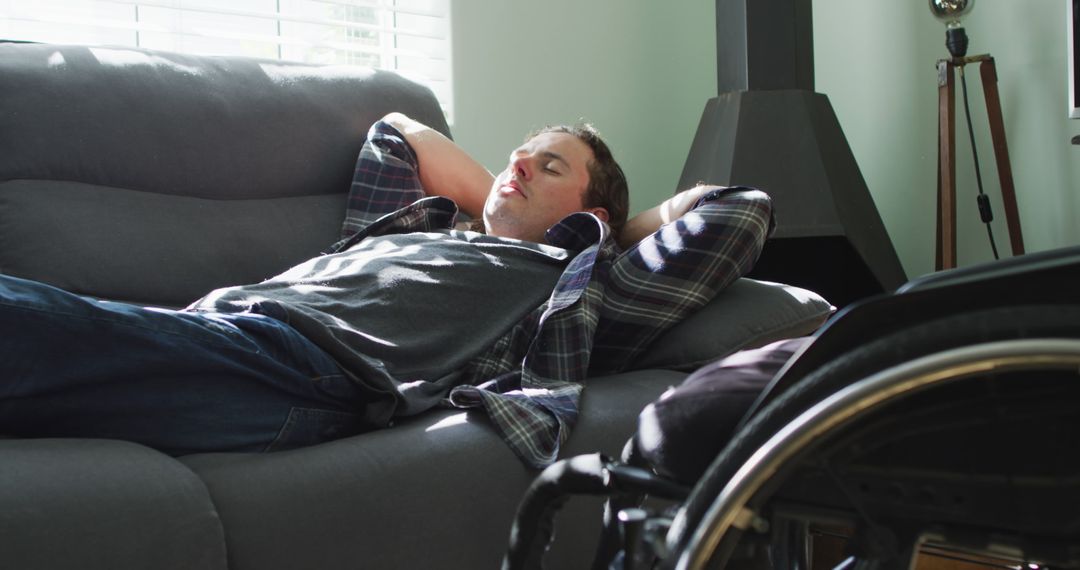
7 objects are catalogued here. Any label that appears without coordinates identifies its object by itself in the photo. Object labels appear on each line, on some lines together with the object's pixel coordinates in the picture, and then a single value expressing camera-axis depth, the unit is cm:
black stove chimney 286
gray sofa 100
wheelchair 60
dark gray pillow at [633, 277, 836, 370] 158
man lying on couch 114
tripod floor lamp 302
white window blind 261
